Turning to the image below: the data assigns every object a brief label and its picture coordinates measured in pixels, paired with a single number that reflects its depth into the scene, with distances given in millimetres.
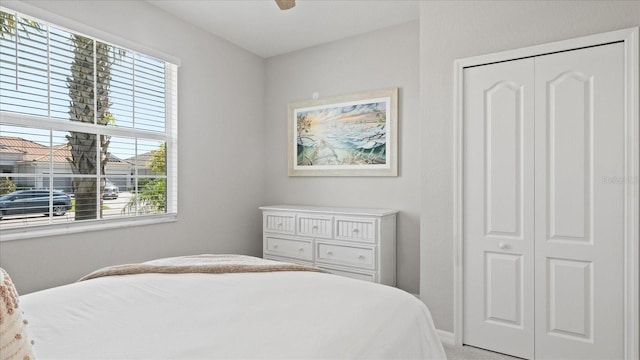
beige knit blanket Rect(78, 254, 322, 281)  1684
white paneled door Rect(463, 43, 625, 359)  2025
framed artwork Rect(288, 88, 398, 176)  3537
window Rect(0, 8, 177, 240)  2295
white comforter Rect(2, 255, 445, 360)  987
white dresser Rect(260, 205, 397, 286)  3199
